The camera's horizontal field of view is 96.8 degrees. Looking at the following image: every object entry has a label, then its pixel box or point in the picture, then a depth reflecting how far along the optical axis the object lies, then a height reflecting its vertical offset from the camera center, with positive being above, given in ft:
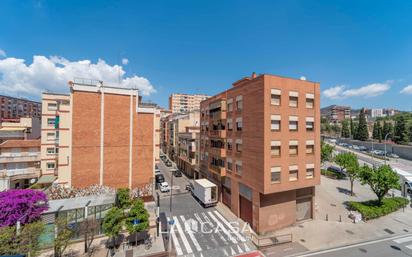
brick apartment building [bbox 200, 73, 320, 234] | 63.87 -7.36
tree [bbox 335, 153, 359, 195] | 99.67 -18.46
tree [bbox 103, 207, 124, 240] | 52.93 -27.34
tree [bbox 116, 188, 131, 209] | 69.72 -27.03
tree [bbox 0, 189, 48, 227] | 52.16 -22.80
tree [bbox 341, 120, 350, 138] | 323.37 +1.93
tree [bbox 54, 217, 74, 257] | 47.87 -28.76
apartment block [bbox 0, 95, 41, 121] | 263.49 +35.24
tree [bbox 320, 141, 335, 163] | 142.41 -16.39
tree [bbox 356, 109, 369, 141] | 271.08 +3.29
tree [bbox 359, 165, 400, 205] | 78.07 -20.92
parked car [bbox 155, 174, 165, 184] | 129.33 -35.46
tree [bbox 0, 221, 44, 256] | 42.34 -26.89
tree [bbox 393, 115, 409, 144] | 220.84 -1.91
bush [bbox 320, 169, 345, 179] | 132.36 -31.96
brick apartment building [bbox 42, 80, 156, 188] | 79.56 -3.83
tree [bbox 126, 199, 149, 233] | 54.34 -27.25
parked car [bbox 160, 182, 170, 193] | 112.68 -35.92
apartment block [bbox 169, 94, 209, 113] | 393.29 +62.38
